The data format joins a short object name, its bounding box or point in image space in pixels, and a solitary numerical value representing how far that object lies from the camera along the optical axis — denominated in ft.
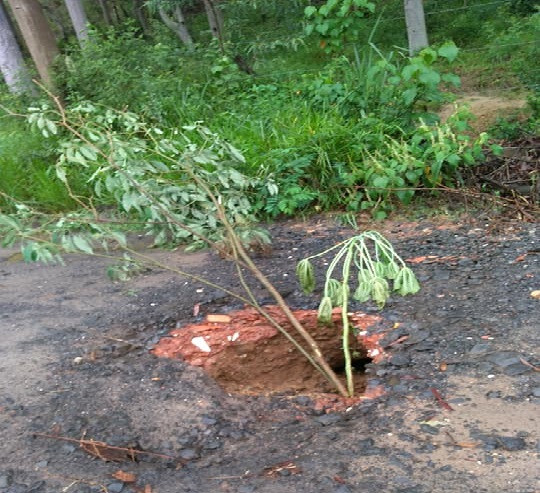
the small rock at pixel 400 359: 11.62
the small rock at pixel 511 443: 9.18
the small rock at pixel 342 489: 8.73
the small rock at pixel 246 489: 8.97
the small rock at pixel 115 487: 9.21
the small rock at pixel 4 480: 9.44
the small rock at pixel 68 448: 10.09
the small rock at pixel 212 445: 10.24
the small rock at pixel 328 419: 10.42
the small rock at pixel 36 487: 9.32
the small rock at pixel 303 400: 11.15
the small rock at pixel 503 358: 11.10
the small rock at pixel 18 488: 9.32
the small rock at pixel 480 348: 11.54
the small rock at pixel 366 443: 9.53
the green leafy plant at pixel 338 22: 21.20
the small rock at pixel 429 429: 9.67
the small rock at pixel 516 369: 10.82
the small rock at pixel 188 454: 10.05
